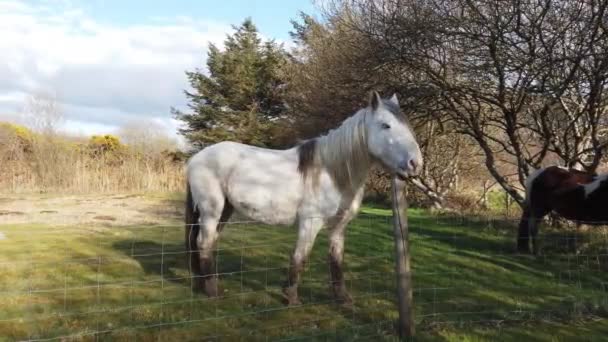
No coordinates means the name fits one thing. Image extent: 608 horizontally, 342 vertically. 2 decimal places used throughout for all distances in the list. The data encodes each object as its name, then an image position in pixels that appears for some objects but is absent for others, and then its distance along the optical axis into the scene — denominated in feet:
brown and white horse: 22.71
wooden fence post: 12.67
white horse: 15.28
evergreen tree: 85.20
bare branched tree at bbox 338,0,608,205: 26.73
